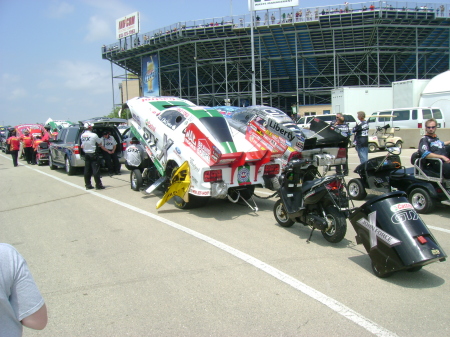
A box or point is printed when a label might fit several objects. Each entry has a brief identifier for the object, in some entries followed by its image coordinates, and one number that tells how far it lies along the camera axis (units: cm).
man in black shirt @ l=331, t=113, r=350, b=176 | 1024
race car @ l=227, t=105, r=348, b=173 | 804
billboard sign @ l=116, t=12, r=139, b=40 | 4430
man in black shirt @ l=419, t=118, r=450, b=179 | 700
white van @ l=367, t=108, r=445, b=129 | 2002
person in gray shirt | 176
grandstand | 3369
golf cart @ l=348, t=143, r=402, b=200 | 787
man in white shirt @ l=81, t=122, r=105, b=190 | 1041
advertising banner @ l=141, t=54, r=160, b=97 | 4272
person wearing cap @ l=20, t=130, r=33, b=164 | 1859
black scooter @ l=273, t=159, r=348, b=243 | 532
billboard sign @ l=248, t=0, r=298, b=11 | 3306
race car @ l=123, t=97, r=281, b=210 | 702
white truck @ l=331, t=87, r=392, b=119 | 2678
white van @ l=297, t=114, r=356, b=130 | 2170
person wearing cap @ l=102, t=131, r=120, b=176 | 1259
